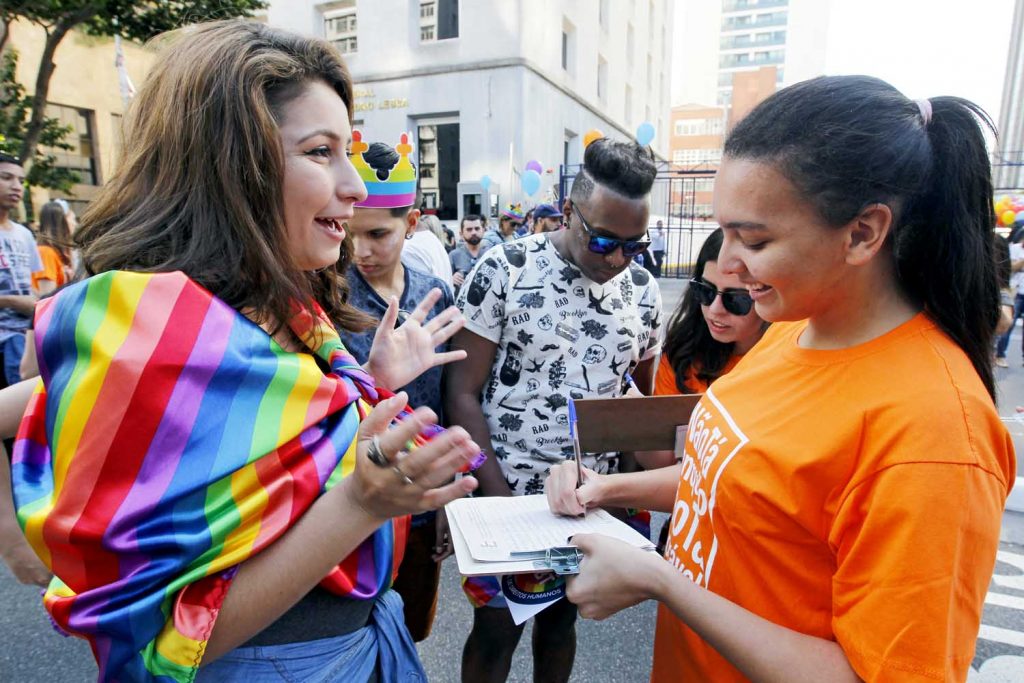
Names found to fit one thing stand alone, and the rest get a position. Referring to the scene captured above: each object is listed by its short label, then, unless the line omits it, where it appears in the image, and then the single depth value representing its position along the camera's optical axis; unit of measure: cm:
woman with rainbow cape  80
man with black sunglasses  193
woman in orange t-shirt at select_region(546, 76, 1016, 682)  81
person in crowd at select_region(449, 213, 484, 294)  854
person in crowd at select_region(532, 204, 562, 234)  921
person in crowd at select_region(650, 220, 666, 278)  1372
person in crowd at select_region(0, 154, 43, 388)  382
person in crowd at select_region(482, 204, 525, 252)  1030
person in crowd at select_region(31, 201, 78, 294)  456
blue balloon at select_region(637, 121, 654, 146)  1048
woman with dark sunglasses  219
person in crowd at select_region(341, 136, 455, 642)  207
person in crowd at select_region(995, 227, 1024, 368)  719
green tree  967
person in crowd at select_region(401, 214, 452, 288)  414
